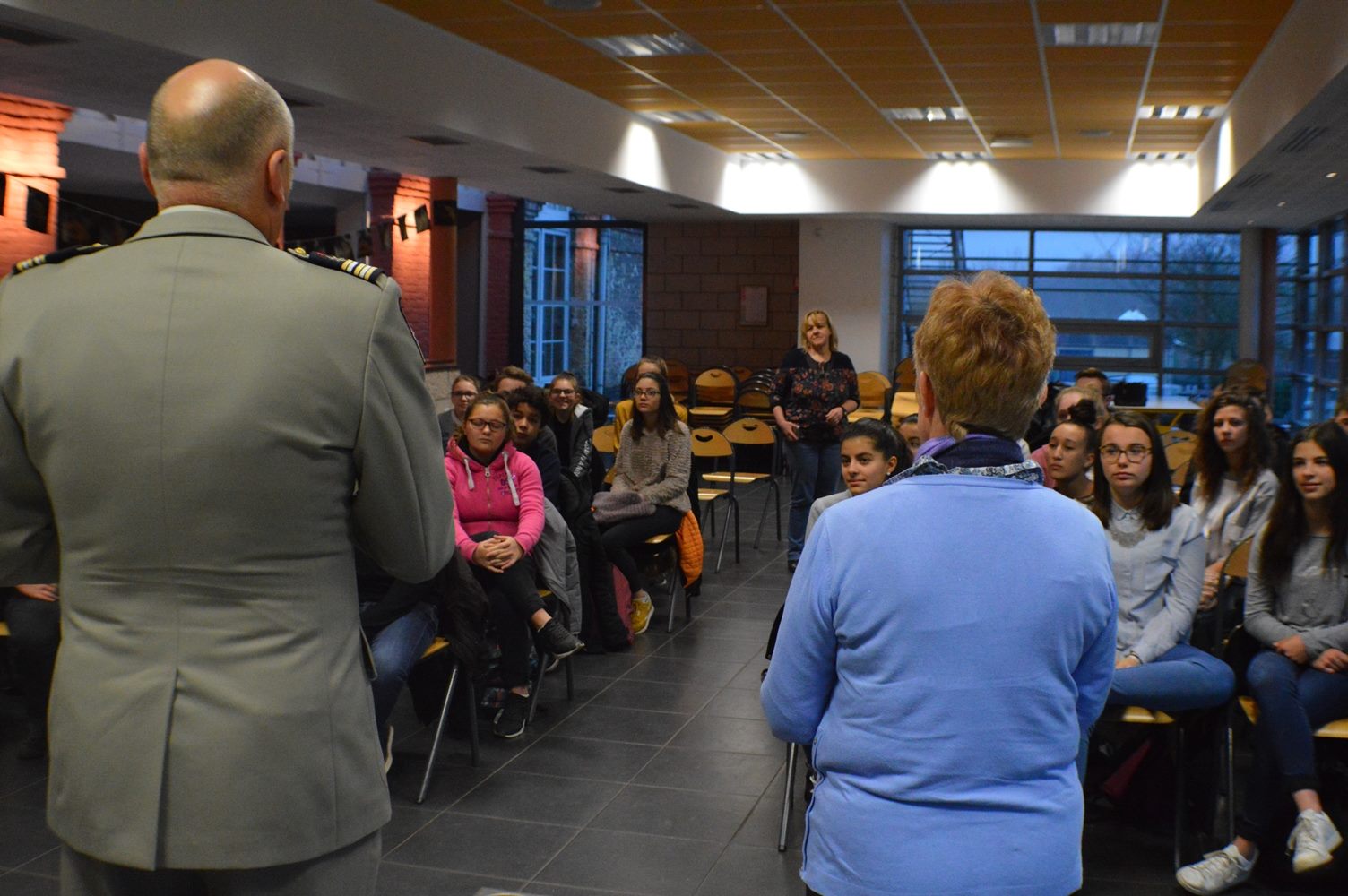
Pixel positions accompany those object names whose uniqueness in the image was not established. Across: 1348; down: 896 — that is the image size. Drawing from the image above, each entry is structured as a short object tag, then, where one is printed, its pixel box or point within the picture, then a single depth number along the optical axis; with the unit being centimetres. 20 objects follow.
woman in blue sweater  141
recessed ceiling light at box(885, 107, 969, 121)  1012
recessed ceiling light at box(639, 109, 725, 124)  1047
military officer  122
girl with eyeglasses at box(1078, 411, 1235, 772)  352
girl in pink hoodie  465
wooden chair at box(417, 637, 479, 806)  400
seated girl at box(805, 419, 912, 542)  445
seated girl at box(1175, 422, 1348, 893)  332
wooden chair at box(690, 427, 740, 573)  791
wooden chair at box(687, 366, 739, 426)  1315
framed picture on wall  1569
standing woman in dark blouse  757
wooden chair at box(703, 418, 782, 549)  857
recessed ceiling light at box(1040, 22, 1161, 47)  710
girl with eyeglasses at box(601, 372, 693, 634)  603
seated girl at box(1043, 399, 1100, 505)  425
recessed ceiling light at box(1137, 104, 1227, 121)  972
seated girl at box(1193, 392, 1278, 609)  461
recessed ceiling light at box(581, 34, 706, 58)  766
